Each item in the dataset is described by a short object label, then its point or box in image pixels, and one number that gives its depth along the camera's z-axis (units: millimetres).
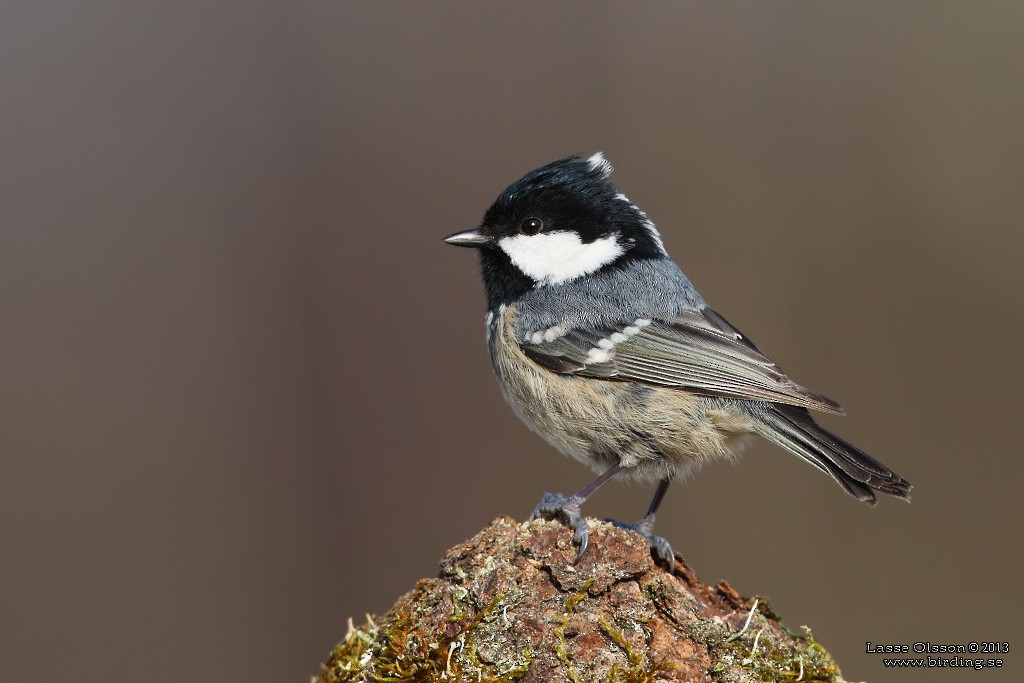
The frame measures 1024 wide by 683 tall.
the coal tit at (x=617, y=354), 3740
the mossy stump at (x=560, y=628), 3686
